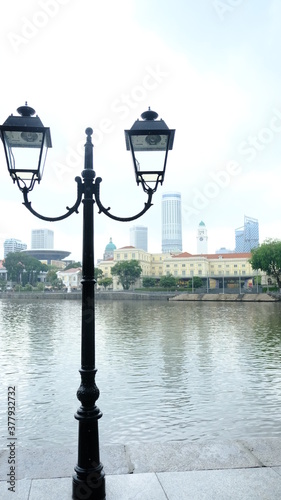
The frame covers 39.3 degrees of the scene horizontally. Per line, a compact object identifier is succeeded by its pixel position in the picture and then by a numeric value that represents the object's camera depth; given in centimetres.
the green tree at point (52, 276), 11050
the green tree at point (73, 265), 13508
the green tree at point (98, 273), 10300
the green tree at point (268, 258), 6223
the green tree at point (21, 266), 11100
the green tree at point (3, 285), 10566
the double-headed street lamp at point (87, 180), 381
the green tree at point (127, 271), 9075
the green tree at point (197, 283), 7950
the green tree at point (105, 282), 10062
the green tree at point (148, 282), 9475
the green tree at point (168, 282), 8469
